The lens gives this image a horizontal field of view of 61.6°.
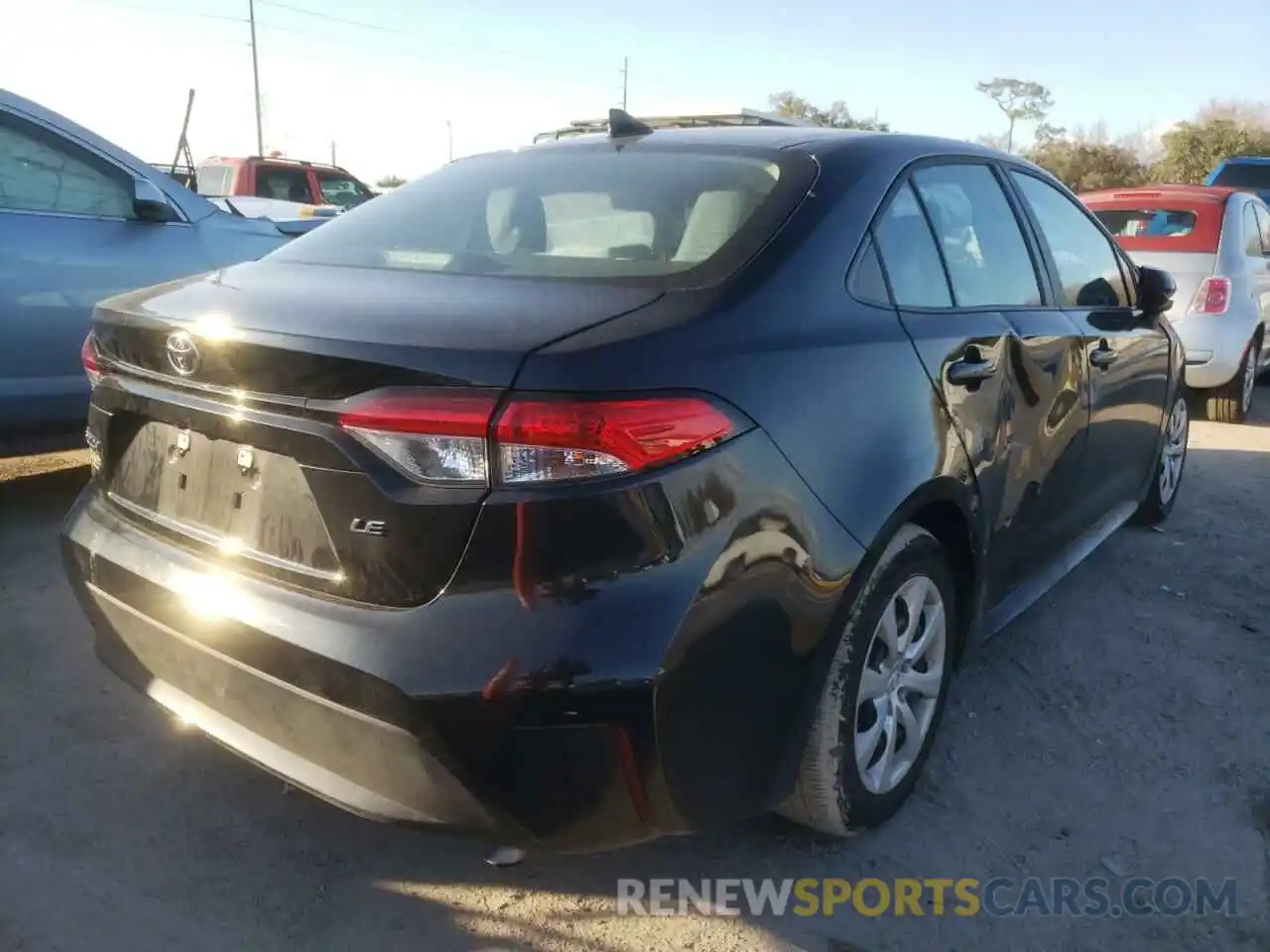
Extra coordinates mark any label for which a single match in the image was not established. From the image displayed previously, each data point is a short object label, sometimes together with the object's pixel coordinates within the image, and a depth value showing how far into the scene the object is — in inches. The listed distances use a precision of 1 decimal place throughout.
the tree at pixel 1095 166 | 1561.3
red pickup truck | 490.9
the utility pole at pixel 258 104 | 1587.1
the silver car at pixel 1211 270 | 271.0
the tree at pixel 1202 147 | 1395.2
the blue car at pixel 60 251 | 161.0
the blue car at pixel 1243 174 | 578.2
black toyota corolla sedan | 67.1
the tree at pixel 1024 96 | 2091.5
